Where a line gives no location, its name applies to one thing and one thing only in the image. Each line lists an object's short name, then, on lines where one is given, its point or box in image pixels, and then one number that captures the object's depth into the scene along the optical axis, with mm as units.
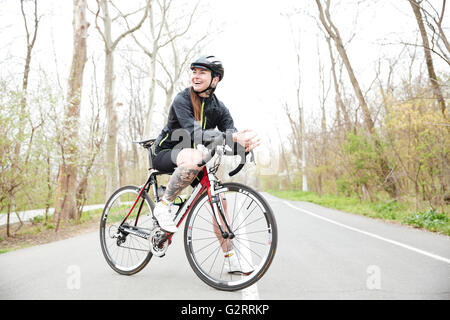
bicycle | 2960
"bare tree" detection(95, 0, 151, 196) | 12609
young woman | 3050
